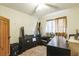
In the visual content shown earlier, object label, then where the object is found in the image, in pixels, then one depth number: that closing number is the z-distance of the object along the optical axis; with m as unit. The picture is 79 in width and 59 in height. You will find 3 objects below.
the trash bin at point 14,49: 1.97
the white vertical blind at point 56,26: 2.05
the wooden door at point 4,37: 1.90
